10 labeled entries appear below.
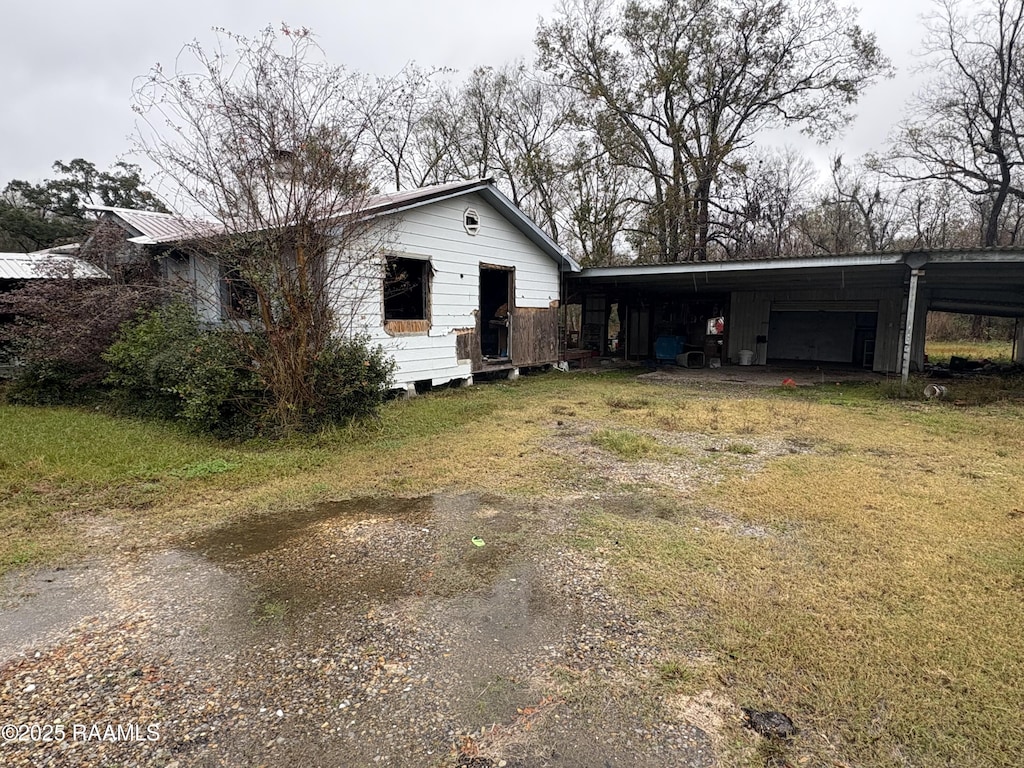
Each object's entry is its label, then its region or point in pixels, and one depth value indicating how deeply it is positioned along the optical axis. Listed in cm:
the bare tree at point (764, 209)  2031
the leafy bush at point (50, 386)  788
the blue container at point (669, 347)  1542
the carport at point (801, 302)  966
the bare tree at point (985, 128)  1739
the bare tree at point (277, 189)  562
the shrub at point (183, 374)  589
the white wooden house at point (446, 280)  805
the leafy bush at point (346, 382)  617
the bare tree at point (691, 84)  1852
